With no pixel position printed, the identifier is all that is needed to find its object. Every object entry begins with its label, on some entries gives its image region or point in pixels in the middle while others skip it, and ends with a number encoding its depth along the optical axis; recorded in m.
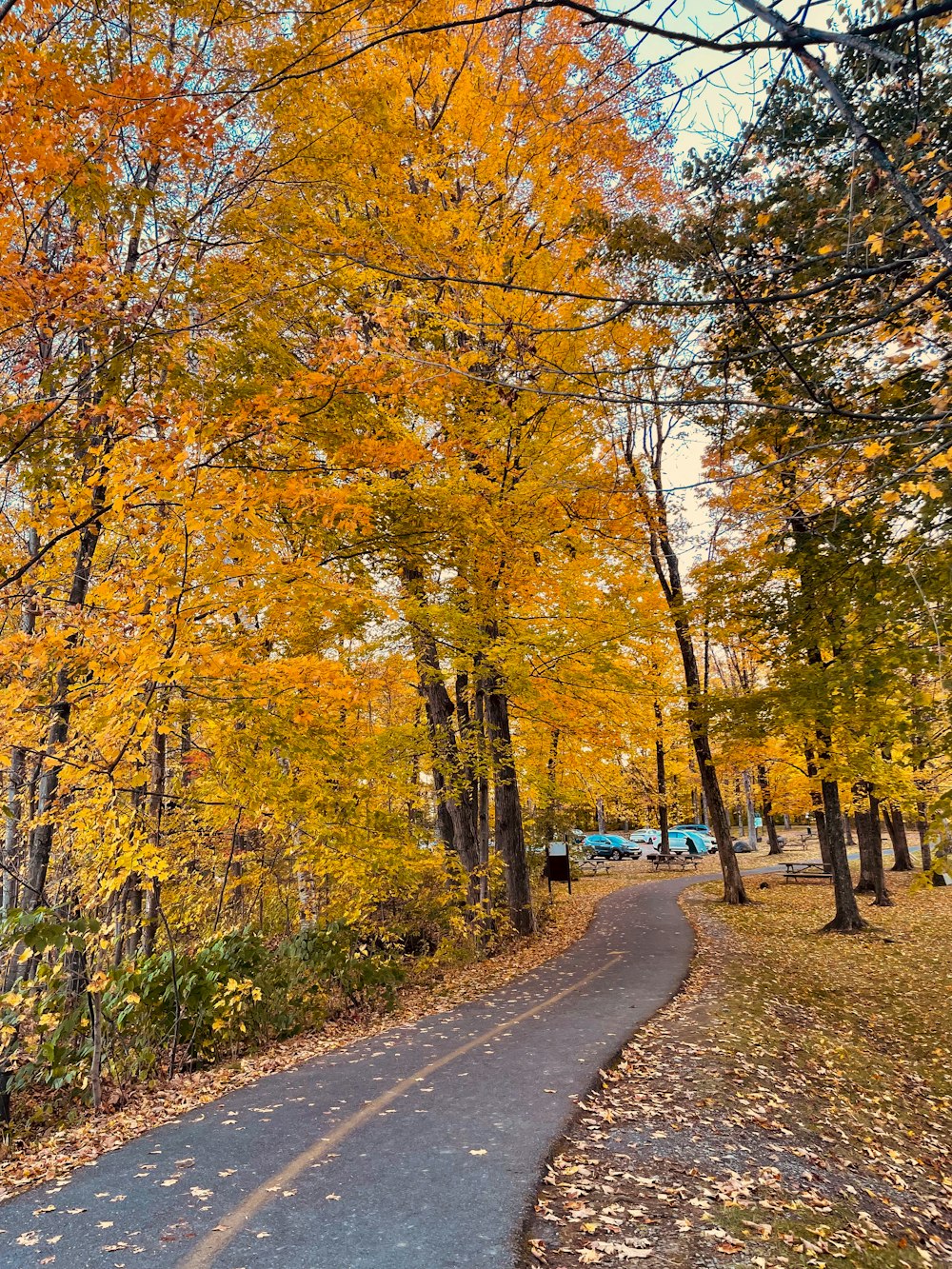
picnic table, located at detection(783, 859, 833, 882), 22.48
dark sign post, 20.70
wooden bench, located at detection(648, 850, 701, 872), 31.88
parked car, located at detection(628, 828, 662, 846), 42.37
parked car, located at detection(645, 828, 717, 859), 39.19
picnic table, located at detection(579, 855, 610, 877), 31.06
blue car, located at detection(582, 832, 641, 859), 38.66
